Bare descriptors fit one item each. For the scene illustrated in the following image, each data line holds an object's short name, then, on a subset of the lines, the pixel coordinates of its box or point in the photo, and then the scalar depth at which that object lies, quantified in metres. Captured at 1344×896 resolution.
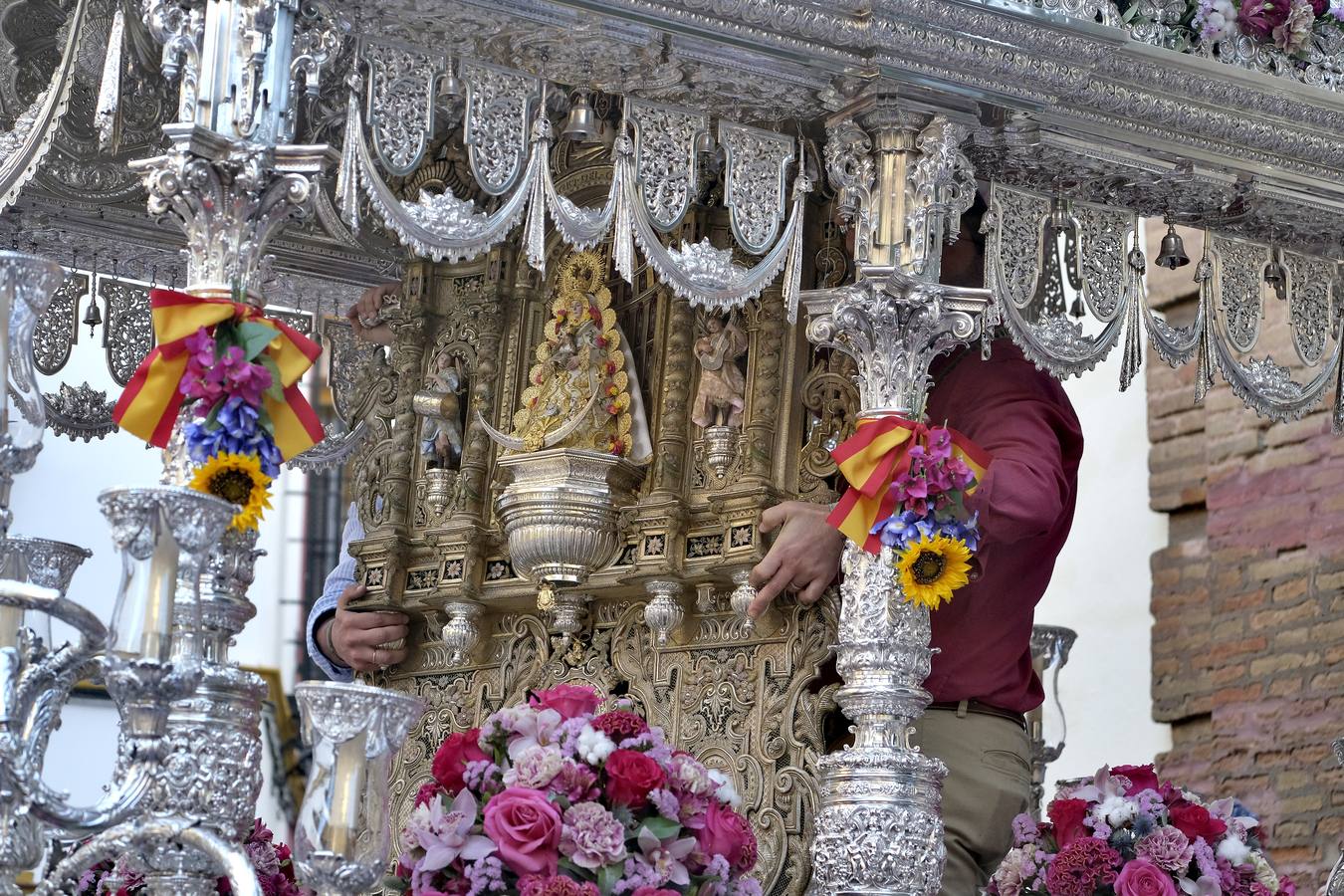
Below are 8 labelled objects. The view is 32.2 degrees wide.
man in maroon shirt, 5.50
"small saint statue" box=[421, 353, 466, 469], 6.30
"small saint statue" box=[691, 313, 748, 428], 5.84
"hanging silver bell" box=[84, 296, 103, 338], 6.97
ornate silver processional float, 4.20
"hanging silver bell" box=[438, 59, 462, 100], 4.89
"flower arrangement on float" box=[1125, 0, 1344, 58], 5.65
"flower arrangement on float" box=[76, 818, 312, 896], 5.23
